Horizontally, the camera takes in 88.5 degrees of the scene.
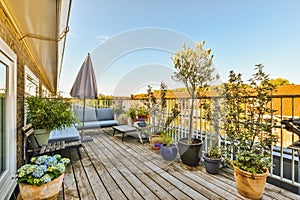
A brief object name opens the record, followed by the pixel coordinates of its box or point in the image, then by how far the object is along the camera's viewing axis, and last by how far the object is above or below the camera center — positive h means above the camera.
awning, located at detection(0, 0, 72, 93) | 1.35 +0.84
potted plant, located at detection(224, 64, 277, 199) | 1.85 -0.40
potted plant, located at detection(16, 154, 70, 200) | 1.58 -0.86
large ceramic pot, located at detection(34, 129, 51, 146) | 2.86 -0.70
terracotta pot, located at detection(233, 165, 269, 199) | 1.80 -1.01
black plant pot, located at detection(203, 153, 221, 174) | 2.41 -1.04
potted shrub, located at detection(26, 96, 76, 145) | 2.80 -0.34
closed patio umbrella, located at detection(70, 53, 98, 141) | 3.98 +0.42
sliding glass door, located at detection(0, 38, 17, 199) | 1.78 -0.28
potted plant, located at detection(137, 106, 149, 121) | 4.79 -0.46
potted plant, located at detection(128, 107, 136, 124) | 5.11 -0.52
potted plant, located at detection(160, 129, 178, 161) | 2.96 -1.00
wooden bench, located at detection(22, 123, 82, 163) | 2.50 -0.88
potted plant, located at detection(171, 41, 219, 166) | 2.73 +0.41
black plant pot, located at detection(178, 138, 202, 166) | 2.70 -0.96
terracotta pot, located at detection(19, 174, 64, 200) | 1.58 -0.97
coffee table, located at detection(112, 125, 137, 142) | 4.33 -0.89
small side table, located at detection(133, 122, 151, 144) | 4.22 -0.94
